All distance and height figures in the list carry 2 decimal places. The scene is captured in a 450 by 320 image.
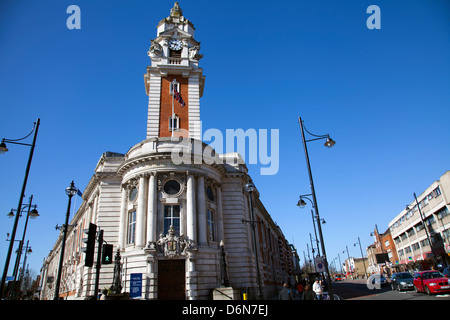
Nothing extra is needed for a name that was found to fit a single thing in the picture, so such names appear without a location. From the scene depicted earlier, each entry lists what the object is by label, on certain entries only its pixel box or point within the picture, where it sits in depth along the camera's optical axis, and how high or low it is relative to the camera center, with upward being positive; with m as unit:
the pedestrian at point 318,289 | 18.00 -0.59
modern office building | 44.41 +7.32
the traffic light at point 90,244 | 10.02 +1.52
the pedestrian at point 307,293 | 14.01 -0.64
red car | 18.12 -0.58
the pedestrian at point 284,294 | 14.11 -0.59
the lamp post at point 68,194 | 15.65 +4.94
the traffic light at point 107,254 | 12.42 +1.43
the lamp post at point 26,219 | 21.10 +5.26
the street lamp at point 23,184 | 14.82 +5.72
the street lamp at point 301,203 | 20.50 +4.89
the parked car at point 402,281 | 24.38 -0.57
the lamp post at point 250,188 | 21.24 +6.28
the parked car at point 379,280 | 38.09 -0.60
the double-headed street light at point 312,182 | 13.78 +4.95
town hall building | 23.61 +6.98
